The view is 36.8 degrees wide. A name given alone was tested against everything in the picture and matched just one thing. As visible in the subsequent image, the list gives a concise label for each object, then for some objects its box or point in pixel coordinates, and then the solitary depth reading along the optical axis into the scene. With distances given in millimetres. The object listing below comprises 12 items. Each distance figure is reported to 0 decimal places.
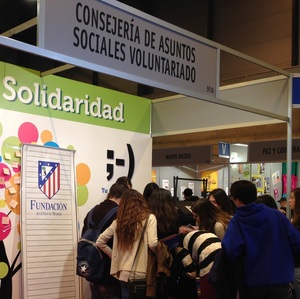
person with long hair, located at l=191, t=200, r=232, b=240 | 3324
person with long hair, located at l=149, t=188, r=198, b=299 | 3334
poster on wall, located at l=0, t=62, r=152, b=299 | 4016
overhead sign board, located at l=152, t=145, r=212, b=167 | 8664
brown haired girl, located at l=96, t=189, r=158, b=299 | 3326
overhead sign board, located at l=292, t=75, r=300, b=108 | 4254
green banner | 4094
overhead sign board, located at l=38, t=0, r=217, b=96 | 2375
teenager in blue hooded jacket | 2725
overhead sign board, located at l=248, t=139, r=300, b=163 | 7812
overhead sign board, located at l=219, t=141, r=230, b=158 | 8125
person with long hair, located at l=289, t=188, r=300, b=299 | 3115
